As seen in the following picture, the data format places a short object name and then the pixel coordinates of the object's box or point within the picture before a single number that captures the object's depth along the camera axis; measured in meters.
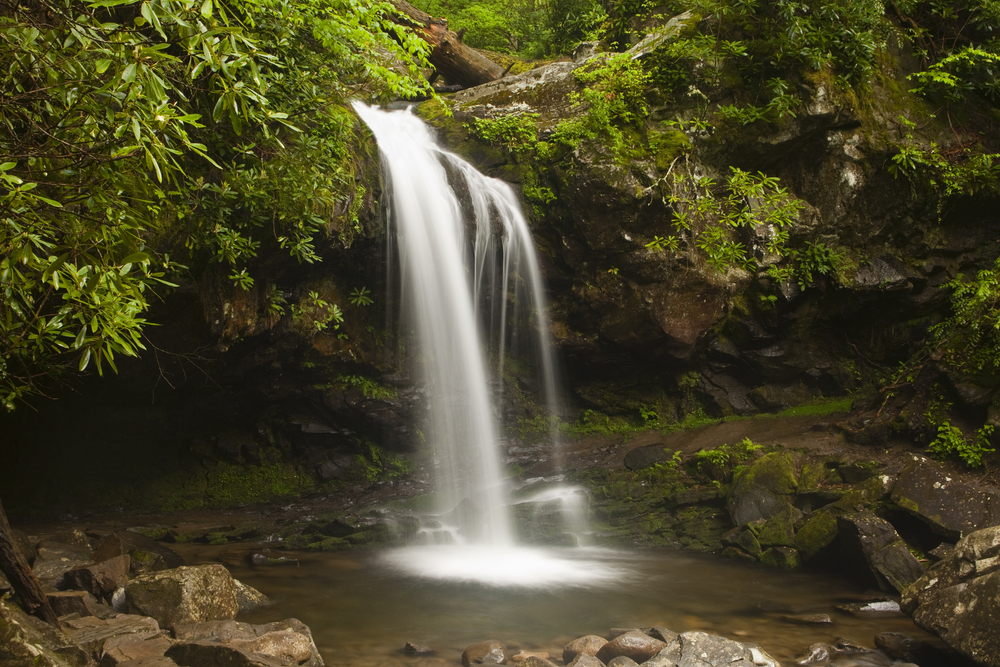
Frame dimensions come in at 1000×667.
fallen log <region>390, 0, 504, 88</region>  12.48
